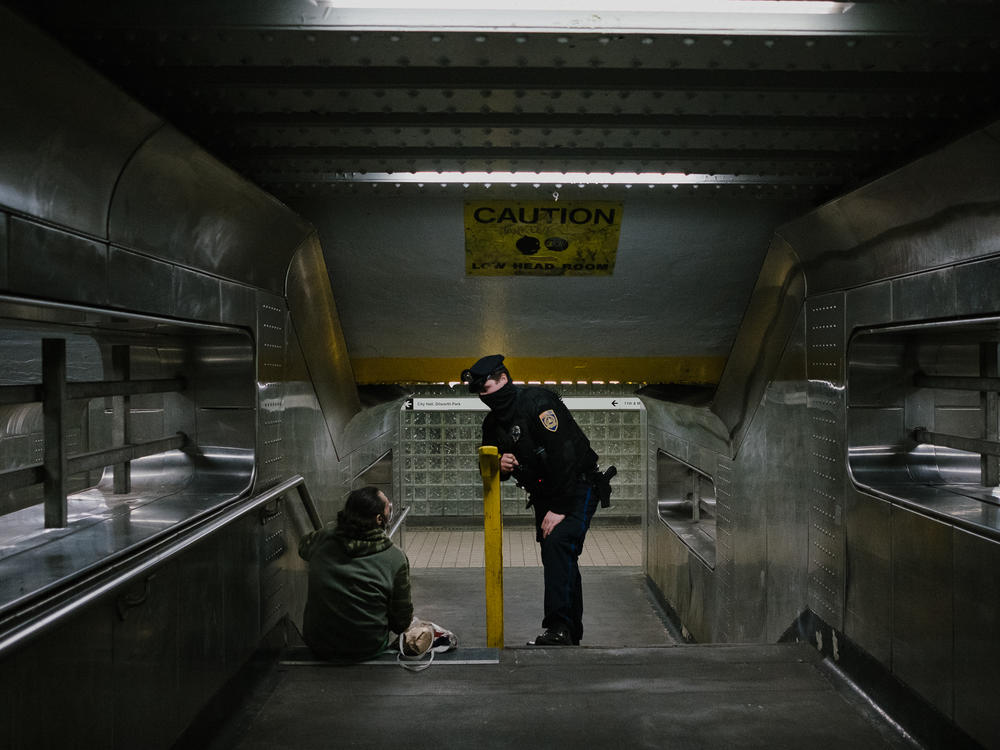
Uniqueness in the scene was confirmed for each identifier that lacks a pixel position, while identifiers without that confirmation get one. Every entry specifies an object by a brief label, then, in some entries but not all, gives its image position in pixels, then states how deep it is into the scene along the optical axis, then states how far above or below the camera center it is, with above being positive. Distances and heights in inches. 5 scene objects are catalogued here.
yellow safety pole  148.0 -30.9
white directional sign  382.0 -9.7
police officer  161.8 -17.8
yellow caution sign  160.2 +31.2
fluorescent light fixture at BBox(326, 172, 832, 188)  144.0 +38.4
